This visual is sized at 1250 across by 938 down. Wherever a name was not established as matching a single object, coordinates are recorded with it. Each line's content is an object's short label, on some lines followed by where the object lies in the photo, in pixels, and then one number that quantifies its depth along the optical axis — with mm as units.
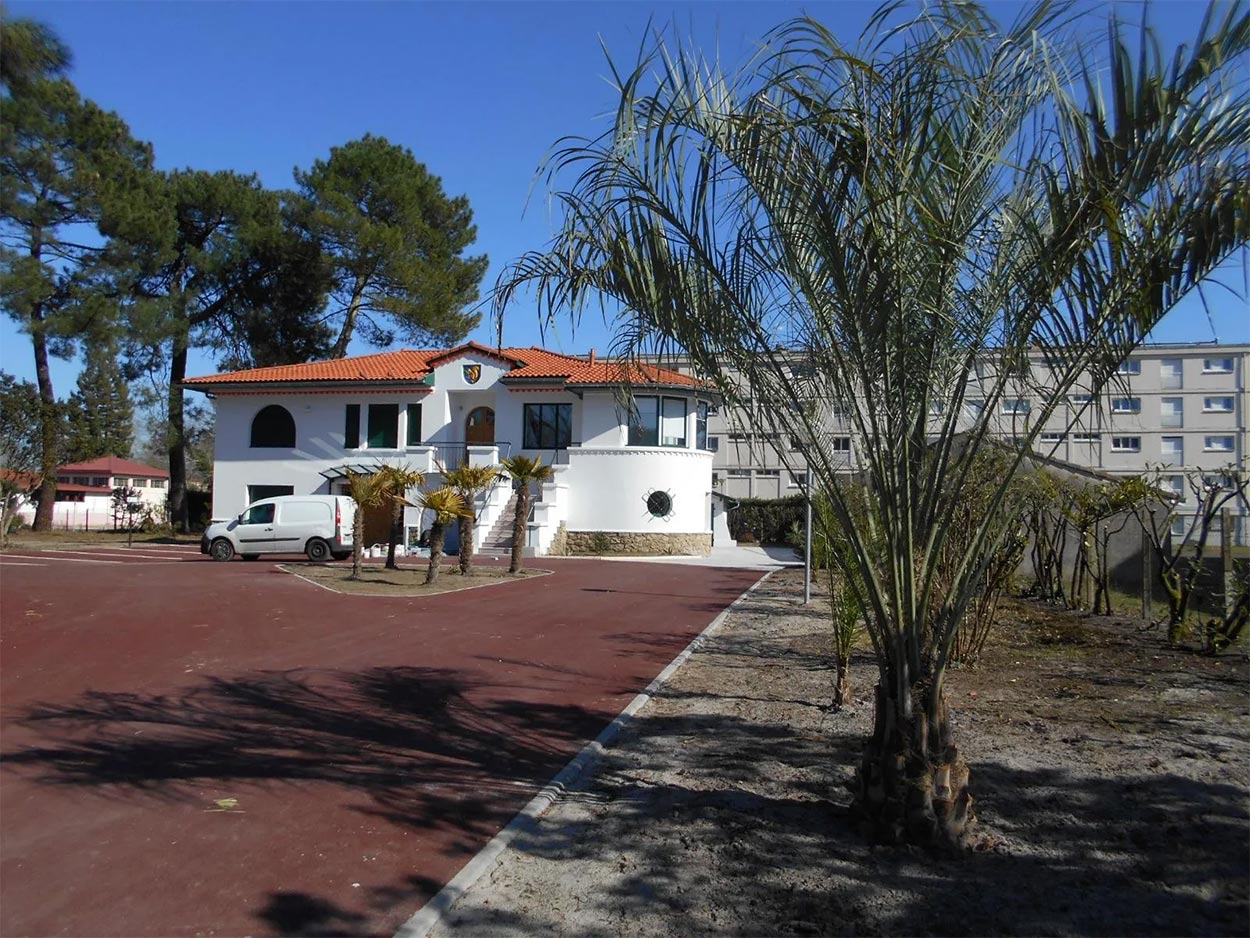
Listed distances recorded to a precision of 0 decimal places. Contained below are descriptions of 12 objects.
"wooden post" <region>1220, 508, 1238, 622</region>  8508
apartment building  51750
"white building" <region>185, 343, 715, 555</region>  29469
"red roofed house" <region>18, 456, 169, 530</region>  63750
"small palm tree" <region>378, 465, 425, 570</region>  19297
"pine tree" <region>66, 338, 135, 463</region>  33562
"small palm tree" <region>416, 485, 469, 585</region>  17312
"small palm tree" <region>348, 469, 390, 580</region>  18859
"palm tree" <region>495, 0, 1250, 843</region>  4039
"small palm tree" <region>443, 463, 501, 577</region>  18344
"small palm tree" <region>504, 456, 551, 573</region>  20531
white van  24406
